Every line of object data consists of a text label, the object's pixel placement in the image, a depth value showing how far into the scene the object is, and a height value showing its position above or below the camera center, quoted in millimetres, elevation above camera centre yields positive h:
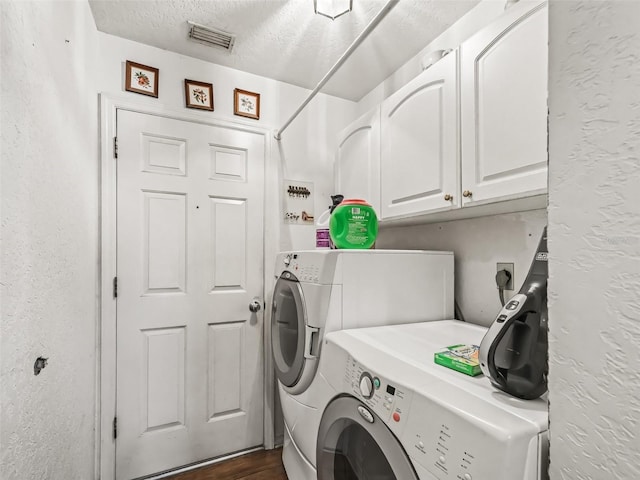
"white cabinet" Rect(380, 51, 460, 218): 1254 +420
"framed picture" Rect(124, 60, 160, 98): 1744 +893
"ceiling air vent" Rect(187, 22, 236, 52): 1660 +1102
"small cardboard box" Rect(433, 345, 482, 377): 766 -318
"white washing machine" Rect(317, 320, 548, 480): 530 -369
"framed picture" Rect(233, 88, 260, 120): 2023 +877
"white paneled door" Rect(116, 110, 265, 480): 1735 -328
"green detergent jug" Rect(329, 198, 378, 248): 1478 +64
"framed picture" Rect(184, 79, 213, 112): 1888 +870
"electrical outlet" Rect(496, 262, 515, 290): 1326 -134
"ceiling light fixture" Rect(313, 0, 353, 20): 1423 +1062
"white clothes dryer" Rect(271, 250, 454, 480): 1242 -281
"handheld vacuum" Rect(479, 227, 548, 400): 621 -212
